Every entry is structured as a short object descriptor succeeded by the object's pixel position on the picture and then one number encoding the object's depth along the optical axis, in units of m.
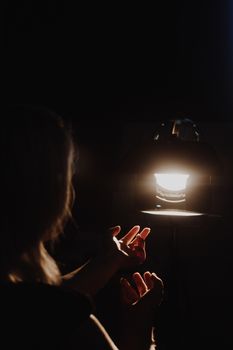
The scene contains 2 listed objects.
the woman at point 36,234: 0.80
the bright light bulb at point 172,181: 1.84
